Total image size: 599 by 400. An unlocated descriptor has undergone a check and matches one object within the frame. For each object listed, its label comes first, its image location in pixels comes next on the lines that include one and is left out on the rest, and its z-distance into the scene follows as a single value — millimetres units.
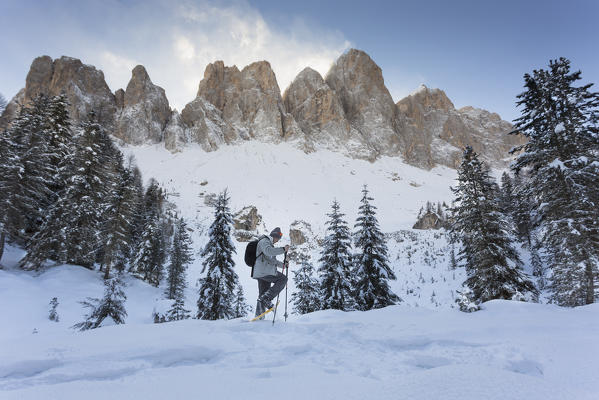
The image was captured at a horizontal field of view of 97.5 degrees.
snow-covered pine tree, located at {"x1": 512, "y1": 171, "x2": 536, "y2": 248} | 28319
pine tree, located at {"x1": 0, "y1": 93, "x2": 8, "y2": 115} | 18291
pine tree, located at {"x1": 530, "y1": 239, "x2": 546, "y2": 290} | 21402
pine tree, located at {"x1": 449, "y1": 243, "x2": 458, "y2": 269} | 24100
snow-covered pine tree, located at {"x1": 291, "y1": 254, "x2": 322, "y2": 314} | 16180
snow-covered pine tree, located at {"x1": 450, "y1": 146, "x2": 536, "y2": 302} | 13195
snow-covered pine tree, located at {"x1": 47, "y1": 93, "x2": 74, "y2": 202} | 21703
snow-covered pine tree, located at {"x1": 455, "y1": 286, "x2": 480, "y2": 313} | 9184
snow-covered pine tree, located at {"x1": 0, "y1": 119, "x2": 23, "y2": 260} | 16531
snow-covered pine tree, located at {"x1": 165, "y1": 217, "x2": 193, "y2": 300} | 27355
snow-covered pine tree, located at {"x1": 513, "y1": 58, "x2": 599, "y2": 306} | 10812
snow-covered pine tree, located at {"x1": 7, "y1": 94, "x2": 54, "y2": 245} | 17219
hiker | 5855
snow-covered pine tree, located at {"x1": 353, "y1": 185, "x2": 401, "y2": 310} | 14867
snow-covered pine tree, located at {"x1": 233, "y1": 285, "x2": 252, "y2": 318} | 21984
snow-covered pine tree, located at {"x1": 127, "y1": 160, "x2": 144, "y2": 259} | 32062
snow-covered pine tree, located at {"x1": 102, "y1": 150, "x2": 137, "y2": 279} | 22297
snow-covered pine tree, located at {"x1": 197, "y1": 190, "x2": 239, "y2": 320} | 17578
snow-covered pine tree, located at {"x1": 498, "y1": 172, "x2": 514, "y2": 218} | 27664
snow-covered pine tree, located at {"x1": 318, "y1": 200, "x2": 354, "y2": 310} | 15242
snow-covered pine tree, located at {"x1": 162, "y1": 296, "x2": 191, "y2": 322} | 15008
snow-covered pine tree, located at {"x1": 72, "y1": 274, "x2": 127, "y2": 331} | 10016
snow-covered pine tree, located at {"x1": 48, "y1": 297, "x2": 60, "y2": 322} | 12546
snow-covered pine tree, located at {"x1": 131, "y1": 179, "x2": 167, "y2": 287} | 27844
